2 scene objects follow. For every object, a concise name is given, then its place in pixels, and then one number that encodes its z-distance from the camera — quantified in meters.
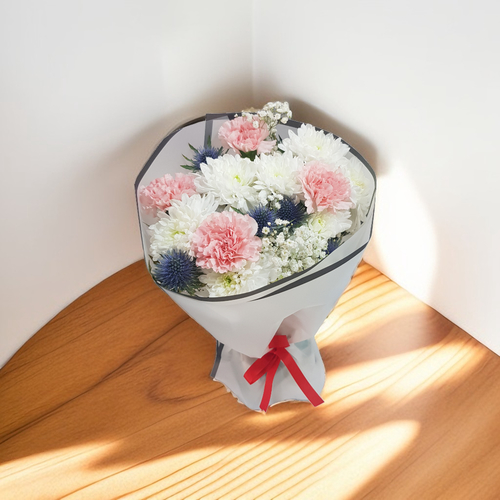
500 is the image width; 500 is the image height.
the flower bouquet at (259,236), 0.64
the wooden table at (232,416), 0.72
